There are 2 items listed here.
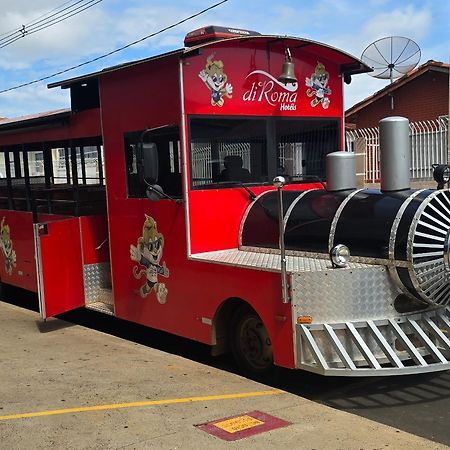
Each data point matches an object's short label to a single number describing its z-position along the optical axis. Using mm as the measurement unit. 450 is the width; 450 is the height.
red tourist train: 4539
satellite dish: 13250
